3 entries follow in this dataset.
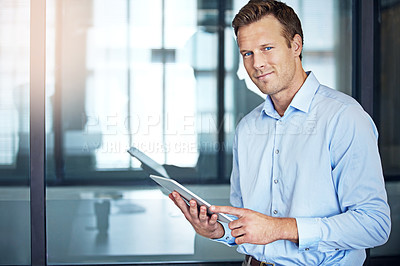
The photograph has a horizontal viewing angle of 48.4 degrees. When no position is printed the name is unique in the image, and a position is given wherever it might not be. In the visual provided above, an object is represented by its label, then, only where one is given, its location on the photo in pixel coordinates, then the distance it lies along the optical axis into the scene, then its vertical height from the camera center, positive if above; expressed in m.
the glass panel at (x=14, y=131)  2.85 -0.01
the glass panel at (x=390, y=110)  2.87 +0.12
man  1.28 -0.12
